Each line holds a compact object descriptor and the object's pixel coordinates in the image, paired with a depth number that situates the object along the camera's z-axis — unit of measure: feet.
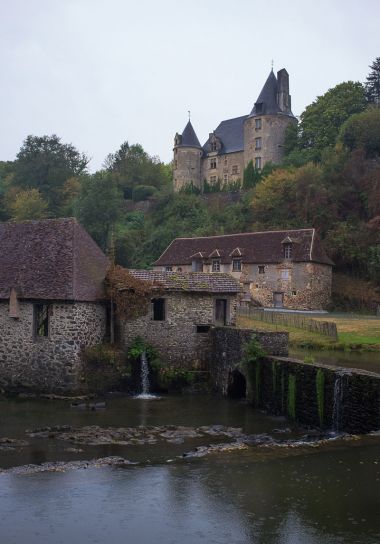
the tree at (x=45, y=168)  305.53
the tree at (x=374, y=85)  268.82
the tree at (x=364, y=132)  229.66
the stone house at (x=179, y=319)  88.74
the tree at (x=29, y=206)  266.16
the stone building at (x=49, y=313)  82.23
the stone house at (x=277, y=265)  185.57
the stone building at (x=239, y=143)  270.87
